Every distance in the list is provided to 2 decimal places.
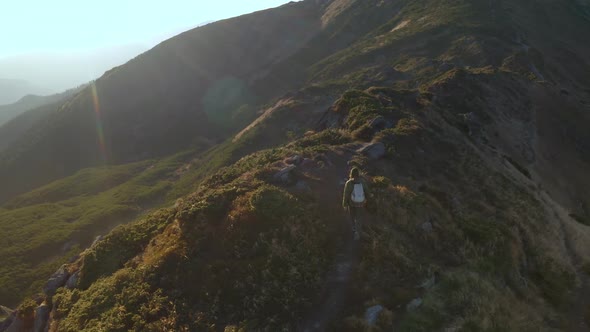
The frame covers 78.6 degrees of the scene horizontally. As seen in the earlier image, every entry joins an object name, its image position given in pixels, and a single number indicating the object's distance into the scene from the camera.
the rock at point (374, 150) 28.27
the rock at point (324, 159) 25.92
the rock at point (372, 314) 13.65
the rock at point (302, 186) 21.85
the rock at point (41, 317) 18.11
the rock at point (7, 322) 19.79
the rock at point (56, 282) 20.08
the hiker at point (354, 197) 17.44
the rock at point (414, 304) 14.43
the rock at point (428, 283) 15.83
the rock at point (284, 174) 22.92
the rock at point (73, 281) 19.39
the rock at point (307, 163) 24.88
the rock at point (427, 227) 20.07
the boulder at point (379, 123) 33.44
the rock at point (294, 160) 25.17
